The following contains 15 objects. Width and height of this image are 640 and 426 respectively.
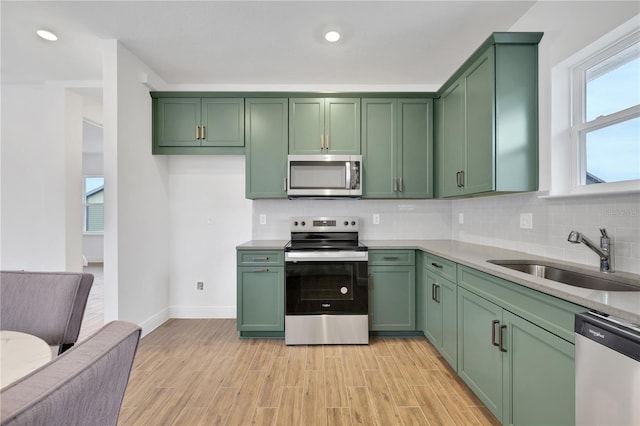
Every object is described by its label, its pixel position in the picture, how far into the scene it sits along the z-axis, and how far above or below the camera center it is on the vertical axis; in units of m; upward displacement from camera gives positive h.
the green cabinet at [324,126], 3.09 +0.92
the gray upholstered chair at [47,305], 1.21 -0.38
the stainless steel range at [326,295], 2.72 -0.77
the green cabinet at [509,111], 1.99 +0.70
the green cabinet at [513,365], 1.20 -0.76
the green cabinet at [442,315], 2.15 -0.82
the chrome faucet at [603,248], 1.50 -0.18
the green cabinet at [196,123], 3.12 +0.96
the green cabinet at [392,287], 2.84 -0.72
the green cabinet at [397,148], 3.10 +0.69
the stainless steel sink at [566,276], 1.42 -0.35
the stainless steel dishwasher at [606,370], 0.89 -0.52
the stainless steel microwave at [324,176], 3.00 +0.38
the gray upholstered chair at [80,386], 0.37 -0.24
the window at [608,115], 1.54 +0.56
